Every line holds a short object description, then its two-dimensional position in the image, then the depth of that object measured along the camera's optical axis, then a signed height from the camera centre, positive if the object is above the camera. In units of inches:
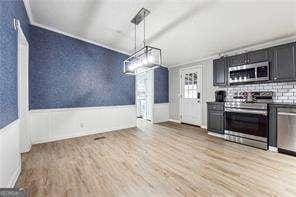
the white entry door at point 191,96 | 161.2 +1.9
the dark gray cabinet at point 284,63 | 91.1 +27.1
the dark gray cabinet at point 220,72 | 127.2 +27.8
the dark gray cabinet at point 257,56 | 102.3 +36.7
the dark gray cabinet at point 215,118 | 123.1 -22.7
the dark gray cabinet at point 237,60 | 114.0 +37.3
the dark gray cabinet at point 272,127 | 94.5 -24.2
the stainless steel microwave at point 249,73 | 103.3 +22.7
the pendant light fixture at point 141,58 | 87.4 +31.3
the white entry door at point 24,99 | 97.5 -0.7
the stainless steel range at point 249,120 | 99.1 -20.5
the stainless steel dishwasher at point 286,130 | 87.5 -25.2
